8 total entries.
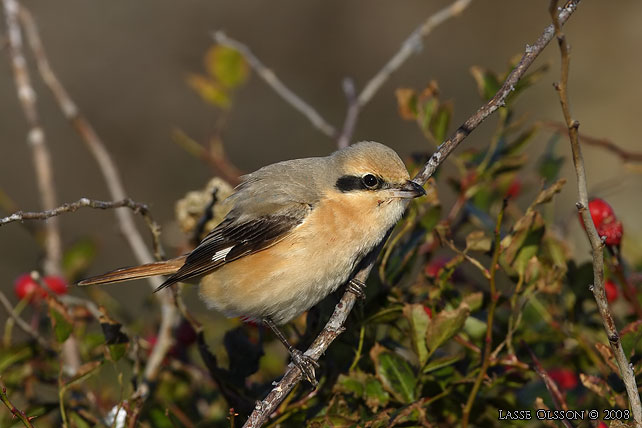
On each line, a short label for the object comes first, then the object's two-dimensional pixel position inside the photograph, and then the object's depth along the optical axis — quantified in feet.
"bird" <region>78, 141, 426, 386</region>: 21.34
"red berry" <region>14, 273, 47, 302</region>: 22.31
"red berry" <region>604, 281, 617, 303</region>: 19.84
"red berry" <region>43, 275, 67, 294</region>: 22.62
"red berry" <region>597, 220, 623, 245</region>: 17.13
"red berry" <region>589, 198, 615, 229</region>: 17.62
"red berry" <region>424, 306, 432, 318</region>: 18.65
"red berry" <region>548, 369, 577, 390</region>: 20.94
